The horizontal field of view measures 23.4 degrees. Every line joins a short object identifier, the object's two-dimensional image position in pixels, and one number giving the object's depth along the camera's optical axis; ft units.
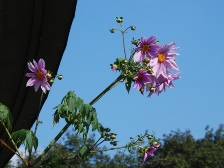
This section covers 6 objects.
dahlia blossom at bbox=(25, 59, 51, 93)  11.26
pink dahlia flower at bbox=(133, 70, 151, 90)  10.96
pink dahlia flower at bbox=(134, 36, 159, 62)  11.14
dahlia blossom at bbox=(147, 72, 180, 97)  11.07
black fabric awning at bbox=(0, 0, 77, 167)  16.75
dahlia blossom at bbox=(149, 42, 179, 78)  10.98
